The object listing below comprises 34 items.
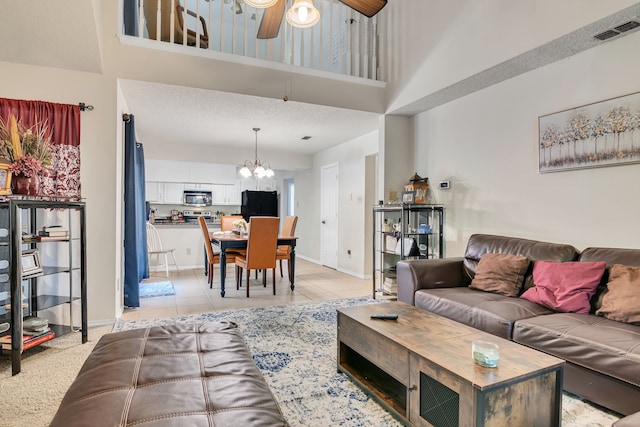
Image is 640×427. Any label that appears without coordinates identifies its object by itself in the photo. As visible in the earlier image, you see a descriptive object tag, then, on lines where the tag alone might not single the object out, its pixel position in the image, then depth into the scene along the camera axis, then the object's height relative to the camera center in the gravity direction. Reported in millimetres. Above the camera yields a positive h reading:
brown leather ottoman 1063 -640
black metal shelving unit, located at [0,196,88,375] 2246 -455
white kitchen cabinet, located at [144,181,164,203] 6949 +421
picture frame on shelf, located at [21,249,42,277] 2470 -384
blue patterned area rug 1788 -1065
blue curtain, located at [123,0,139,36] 3543 +2044
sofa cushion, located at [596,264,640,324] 2047 -518
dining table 4406 -436
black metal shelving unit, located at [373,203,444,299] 4102 -319
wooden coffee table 1360 -729
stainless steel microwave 7281 +300
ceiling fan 2334 +1445
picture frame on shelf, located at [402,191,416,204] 4199 +188
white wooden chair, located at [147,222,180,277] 5918 -543
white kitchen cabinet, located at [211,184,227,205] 7605 +379
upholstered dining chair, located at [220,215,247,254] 6332 -206
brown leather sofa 1732 -686
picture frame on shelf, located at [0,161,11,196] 2330 +223
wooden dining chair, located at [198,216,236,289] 4762 -608
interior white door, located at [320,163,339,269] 6496 -80
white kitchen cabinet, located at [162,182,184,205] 7125 +397
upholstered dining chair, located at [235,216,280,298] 4293 -413
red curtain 2934 +697
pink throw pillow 2314 -517
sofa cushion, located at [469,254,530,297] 2791 -523
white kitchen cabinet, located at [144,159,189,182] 6750 +828
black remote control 2100 -643
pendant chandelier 5480 +668
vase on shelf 2461 +193
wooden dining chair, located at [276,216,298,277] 5084 -328
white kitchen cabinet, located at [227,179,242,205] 7723 +405
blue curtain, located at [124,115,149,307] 3771 -103
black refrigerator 7770 +201
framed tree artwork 2482 +611
